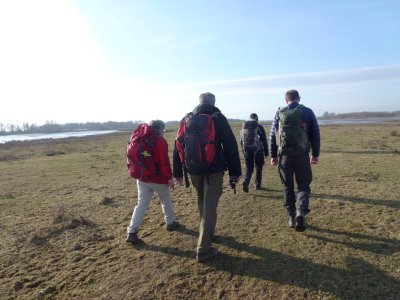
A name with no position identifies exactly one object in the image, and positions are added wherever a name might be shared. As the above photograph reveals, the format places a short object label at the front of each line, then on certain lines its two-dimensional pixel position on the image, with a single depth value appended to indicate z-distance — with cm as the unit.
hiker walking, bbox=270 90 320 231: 490
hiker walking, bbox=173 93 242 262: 413
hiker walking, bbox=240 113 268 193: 776
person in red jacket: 492
